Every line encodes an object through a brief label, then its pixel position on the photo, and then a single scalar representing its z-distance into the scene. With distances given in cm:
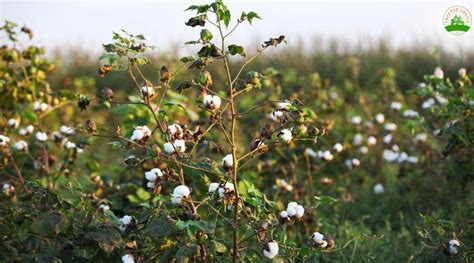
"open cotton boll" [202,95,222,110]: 198
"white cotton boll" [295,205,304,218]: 211
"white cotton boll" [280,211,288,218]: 209
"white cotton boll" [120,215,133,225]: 225
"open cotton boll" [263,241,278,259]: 200
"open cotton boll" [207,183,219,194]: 217
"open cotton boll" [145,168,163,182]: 212
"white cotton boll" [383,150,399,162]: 421
